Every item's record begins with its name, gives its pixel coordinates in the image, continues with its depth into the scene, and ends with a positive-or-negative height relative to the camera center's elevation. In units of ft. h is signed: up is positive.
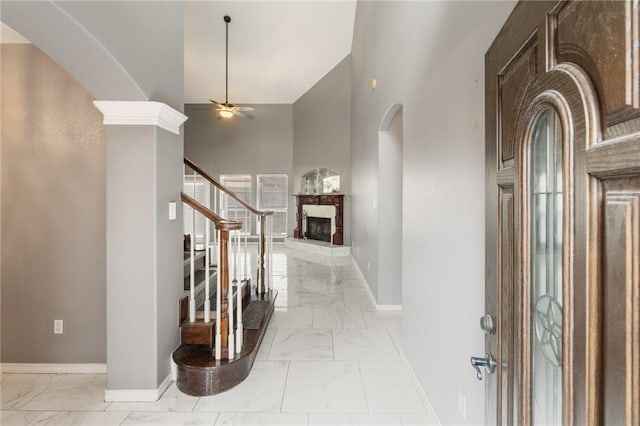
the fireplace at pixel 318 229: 29.07 -1.36
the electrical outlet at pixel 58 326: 8.63 -3.00
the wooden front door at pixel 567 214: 1.62 +0.00
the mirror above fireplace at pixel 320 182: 28.91 +3.00
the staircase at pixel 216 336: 7.70 -3.29
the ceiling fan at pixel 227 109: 21.50 +7.11
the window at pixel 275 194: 32.45 +2.02
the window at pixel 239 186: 32.50 +2.84
